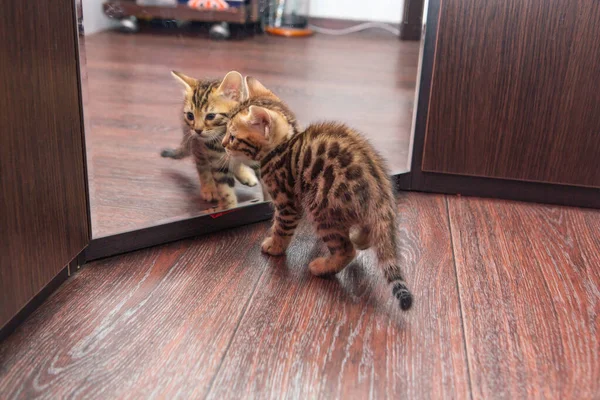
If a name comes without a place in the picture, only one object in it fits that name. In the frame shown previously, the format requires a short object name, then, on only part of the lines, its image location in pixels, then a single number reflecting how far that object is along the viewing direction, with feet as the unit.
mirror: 4.88
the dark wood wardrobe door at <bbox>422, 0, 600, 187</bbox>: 4.99
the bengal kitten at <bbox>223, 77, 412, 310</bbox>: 3.97
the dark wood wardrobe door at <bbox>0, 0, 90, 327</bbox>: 3.23
